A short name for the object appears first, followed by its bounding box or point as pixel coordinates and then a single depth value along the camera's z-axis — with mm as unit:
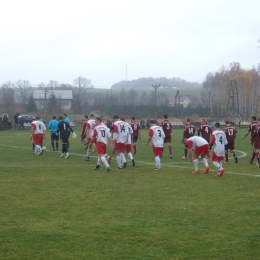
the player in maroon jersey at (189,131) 22344
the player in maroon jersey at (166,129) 23516
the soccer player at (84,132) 25083
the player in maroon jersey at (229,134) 20645
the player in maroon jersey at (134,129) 24605
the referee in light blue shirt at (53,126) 25484
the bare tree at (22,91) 122081
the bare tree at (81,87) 119662
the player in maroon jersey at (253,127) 19156
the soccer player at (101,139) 16562
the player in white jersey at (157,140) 17297
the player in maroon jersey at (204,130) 21953
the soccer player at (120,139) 17672
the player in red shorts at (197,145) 15688
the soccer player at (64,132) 22625
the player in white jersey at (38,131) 23422
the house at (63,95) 112500
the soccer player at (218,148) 15664
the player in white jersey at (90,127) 22094
